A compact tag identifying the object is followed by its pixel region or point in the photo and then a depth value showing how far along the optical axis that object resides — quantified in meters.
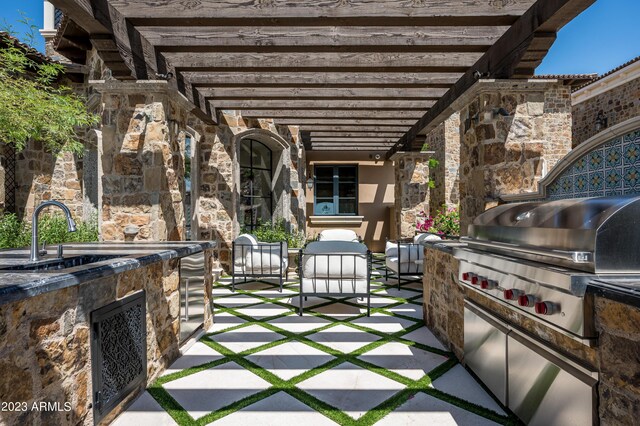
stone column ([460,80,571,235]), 3.01
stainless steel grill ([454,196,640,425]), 1.29
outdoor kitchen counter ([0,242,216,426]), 1.20
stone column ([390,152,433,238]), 7.20
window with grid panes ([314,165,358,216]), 9.54
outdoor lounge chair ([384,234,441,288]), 4.85
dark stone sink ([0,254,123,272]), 1.71
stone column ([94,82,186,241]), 3.17
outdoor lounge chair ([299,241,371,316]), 3.72
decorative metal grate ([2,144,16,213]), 6.18
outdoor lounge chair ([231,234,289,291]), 4.78
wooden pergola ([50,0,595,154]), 2.56
